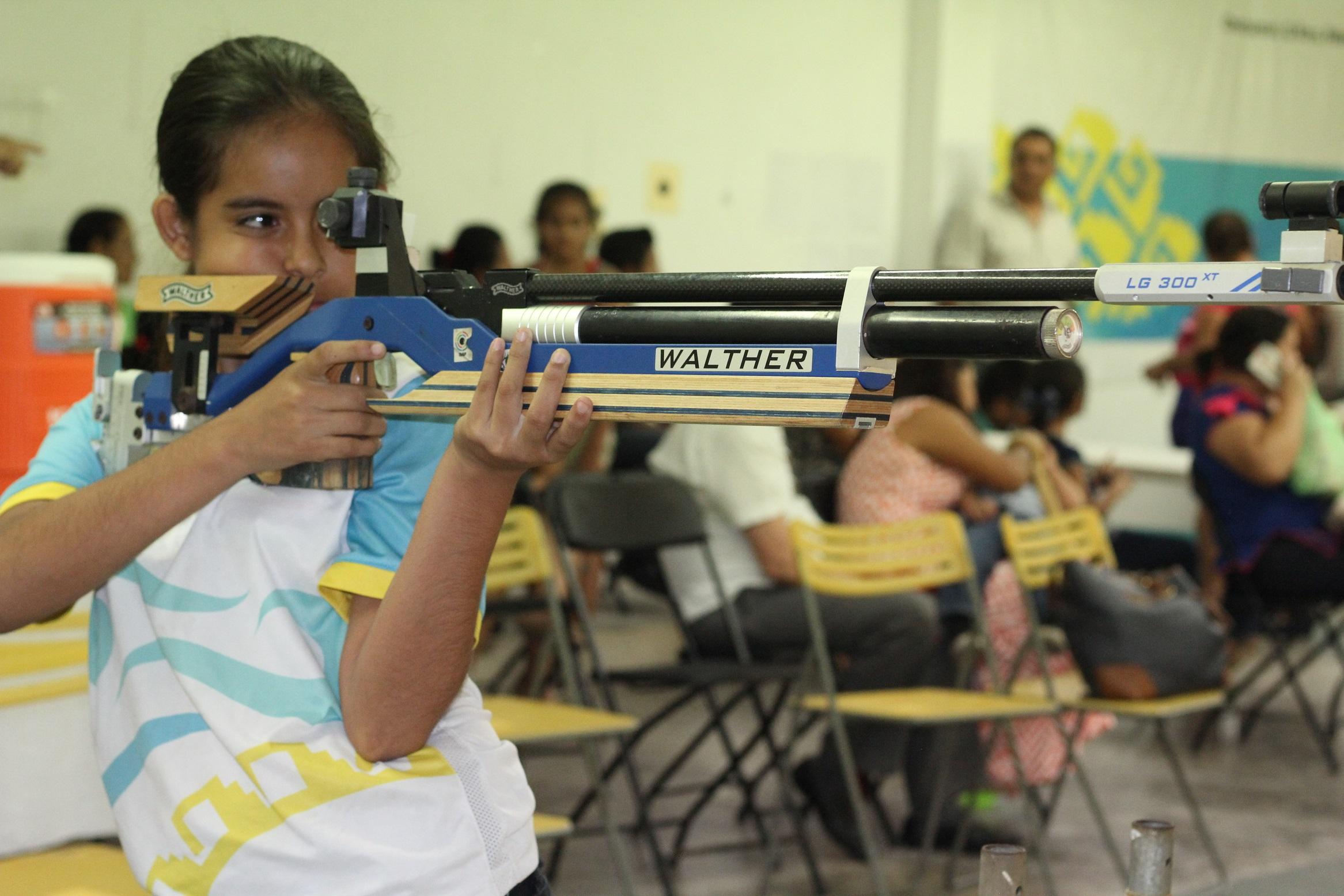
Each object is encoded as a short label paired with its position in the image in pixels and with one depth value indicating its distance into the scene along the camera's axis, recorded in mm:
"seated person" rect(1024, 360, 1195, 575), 4730
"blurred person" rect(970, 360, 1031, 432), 4824
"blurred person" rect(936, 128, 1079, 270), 6918
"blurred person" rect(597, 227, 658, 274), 5621
